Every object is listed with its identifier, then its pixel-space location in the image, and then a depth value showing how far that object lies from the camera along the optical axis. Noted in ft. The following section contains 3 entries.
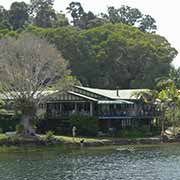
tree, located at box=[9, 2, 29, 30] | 407.91
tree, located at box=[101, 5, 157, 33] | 456.04
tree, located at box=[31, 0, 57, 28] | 410.10
